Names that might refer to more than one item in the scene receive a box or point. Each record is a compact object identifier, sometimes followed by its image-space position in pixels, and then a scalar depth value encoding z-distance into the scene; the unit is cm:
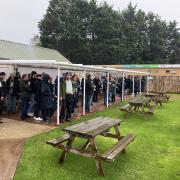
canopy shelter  606
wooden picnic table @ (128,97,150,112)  769
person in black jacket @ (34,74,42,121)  679
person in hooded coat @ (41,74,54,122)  663
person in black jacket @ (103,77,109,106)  1040
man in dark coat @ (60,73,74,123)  674
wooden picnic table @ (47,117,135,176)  362
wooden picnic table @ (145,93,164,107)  1078
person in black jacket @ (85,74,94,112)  855
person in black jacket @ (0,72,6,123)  679
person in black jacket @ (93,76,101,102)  1092
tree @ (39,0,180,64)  2985
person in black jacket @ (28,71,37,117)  704
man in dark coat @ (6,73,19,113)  745
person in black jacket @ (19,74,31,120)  690
